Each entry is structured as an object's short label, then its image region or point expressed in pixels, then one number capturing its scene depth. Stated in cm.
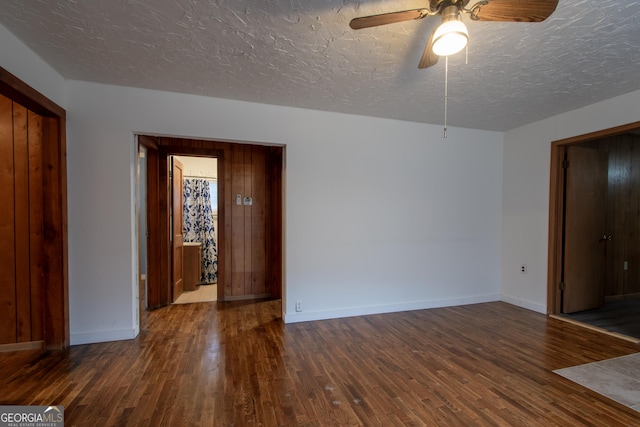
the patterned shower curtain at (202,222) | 540
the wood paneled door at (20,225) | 252
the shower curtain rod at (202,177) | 558
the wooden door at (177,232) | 411
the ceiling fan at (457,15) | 143
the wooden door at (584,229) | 363
